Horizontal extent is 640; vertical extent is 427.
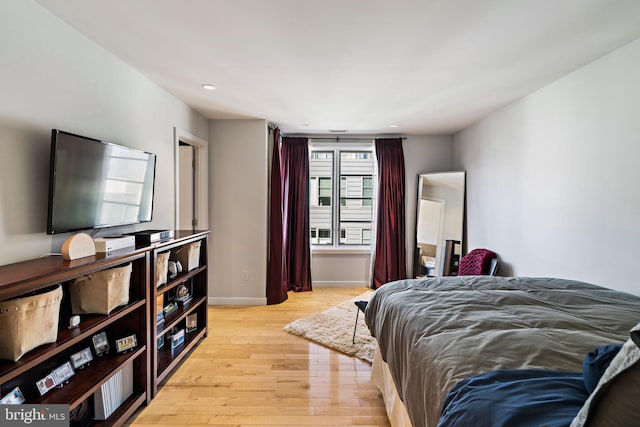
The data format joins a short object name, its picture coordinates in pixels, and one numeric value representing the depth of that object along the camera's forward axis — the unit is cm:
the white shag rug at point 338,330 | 269
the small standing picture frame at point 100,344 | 174
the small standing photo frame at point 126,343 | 181
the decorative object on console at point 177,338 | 248
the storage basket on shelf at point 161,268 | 214
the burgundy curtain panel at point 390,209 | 455
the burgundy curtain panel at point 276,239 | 393
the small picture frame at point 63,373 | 145
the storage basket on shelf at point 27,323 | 115
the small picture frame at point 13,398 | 124
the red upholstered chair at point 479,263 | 331
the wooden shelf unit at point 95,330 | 121
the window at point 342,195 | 485
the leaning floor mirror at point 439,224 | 417
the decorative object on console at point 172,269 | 247
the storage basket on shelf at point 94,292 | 161
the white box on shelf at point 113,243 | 168
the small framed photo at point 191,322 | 281
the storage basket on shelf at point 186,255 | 264
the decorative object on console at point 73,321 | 149
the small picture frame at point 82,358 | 159
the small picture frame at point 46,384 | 138
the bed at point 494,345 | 84
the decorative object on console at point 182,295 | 264
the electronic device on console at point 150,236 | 201
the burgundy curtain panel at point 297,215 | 448
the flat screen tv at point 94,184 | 155
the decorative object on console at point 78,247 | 148
